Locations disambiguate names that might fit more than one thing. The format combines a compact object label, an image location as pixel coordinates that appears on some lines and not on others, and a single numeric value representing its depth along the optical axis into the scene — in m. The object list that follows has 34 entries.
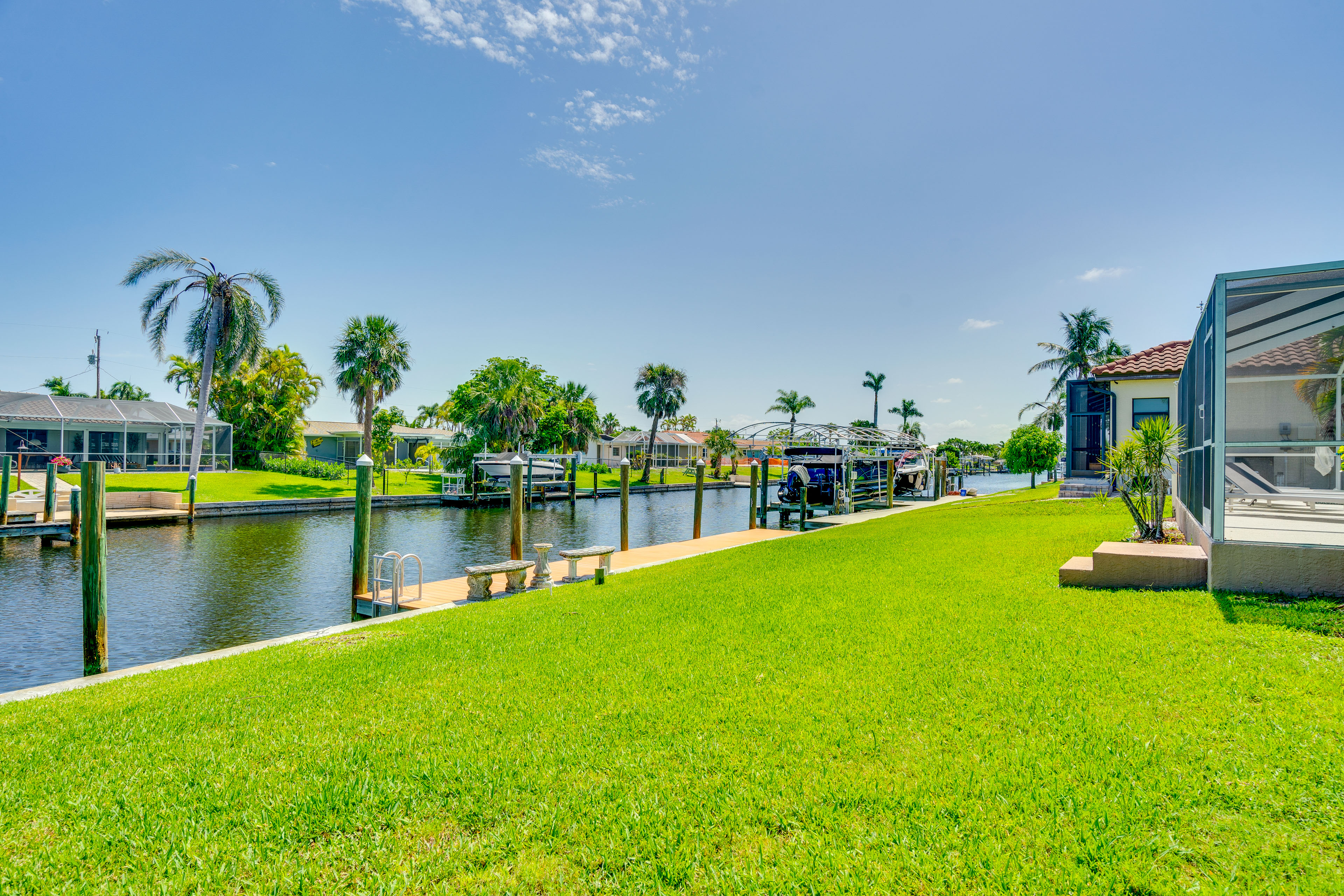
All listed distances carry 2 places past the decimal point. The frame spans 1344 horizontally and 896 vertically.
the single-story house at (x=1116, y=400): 17.66
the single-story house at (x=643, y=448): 70.88
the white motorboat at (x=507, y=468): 38.88
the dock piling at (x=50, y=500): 22.28
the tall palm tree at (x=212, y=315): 32.31
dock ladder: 11.12
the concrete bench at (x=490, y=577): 11.20
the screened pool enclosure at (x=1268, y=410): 5.78
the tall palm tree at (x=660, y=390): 61.97
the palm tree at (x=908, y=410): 108.25
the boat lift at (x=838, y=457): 25.78
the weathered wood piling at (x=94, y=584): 8.27
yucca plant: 9.05
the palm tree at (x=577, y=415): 54.91
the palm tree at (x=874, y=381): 91.75
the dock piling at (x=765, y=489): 24.28
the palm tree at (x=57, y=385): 66.75
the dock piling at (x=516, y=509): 15.04
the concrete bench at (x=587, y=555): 12.10
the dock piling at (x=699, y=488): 21.73
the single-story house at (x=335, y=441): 58.22
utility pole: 61.19
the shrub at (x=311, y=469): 39.22
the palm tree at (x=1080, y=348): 43.06
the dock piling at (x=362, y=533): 12.06
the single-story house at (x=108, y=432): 34.09
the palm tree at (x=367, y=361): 40.94
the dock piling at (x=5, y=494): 21.09
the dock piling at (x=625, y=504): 18.02
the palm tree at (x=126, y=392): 64.31
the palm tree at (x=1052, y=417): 45.94
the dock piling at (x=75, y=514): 19.94
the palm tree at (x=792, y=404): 75.19
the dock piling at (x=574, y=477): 37.51
